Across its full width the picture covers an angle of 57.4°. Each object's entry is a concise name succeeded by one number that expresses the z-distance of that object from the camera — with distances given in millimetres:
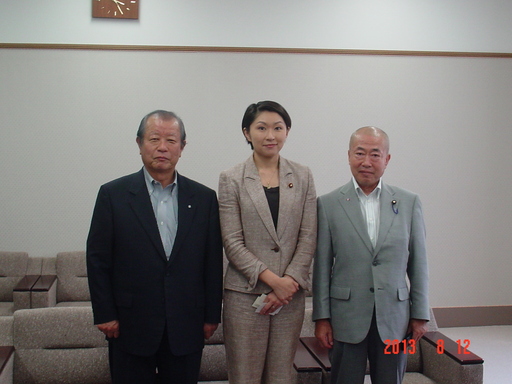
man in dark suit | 1825
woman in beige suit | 1860
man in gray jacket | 1882
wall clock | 4207
